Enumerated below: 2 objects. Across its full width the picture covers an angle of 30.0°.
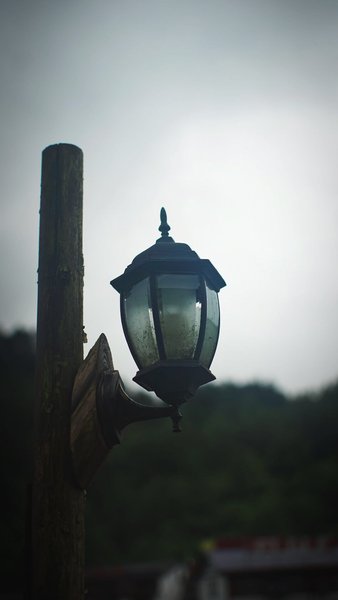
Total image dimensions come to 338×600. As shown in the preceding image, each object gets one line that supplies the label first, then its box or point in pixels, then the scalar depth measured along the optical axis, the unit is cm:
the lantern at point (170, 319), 289
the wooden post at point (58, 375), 250
